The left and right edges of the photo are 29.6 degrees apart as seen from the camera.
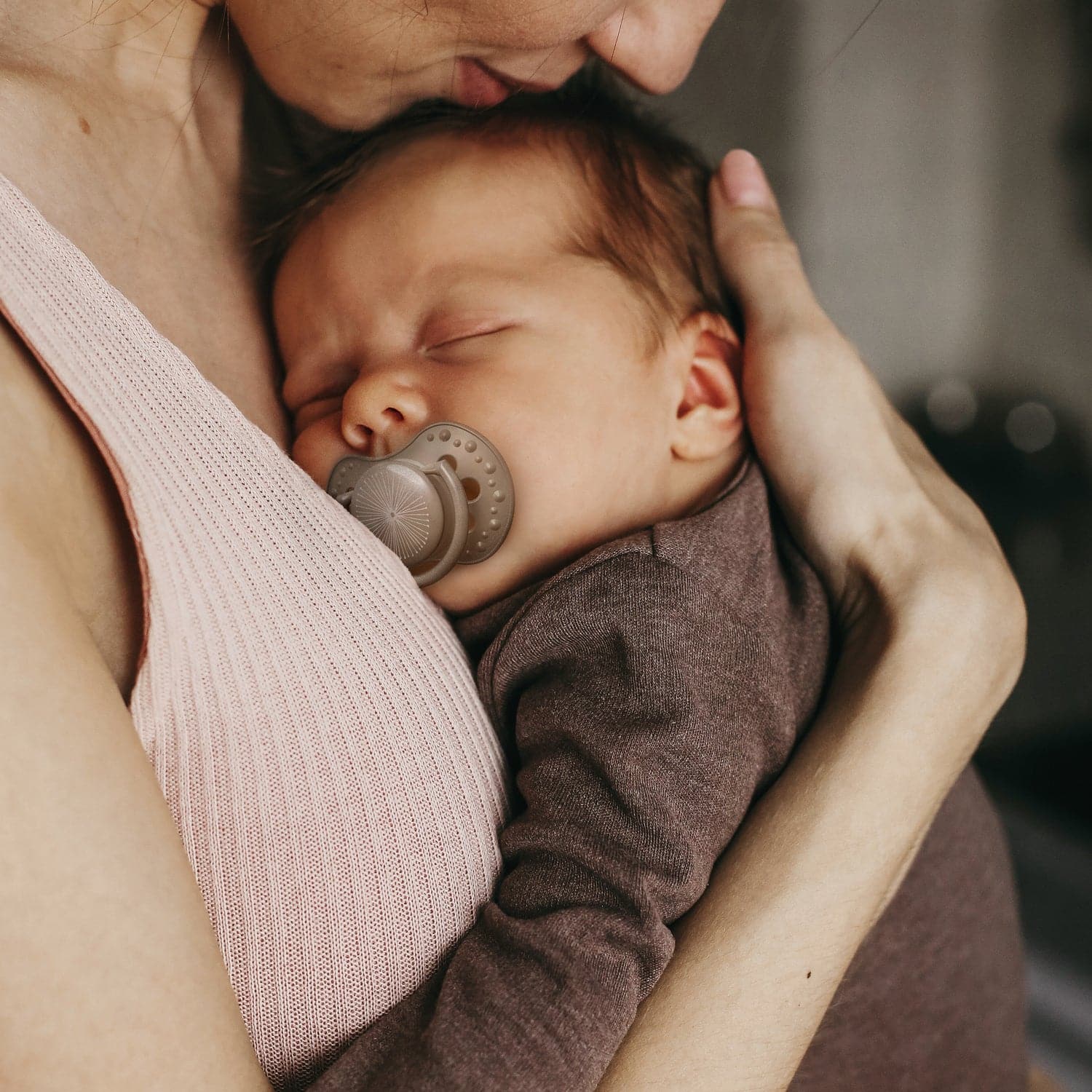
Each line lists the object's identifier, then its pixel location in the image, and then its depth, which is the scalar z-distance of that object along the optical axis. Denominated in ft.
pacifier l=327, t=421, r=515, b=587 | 1.50
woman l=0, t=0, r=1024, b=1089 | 1.21
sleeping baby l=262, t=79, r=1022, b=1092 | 1.35
